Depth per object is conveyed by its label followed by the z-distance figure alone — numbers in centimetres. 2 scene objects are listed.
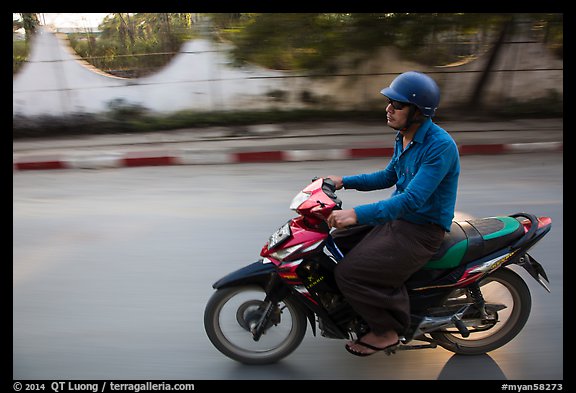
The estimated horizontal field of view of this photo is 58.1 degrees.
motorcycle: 257
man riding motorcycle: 235
